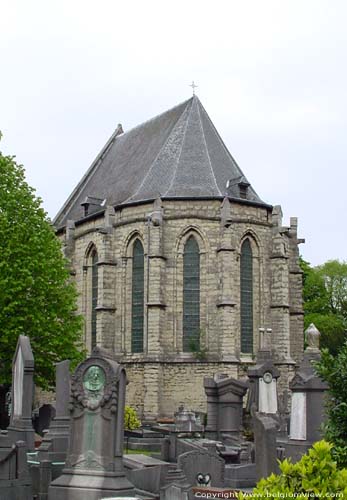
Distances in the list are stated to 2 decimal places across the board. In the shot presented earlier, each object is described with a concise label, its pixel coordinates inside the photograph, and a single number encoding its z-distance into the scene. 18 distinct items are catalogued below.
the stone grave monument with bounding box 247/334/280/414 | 18.75
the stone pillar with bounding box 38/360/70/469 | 12.99
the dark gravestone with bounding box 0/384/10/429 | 22.47
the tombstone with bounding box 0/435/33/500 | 11.10
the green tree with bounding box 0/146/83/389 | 21.55
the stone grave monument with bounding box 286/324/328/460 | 11.73
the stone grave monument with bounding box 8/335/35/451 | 13.28
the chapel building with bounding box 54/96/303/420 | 28.58
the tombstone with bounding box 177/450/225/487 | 12.06
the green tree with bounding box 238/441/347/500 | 4.89
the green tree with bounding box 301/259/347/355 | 49.16
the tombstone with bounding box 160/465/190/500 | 9.88
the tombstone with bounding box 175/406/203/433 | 17.54
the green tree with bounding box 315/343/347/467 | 6.40
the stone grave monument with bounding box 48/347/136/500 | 9.74
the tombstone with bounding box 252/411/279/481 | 10.76
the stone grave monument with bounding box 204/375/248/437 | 17.84
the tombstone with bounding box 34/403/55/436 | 21.02
